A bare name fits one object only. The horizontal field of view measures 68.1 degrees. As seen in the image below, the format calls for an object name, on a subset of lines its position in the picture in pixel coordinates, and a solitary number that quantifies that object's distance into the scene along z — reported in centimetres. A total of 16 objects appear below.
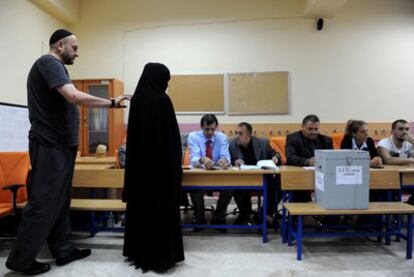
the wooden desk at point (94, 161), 372
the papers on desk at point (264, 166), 279
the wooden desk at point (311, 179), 262
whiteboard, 368
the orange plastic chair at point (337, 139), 415
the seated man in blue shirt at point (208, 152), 320
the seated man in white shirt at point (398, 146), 325
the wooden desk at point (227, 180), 270
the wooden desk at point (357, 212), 229
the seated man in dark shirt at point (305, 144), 316
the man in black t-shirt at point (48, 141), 202
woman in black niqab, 211
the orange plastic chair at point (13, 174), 266
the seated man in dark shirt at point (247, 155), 335
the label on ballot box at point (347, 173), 232
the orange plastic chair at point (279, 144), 389
